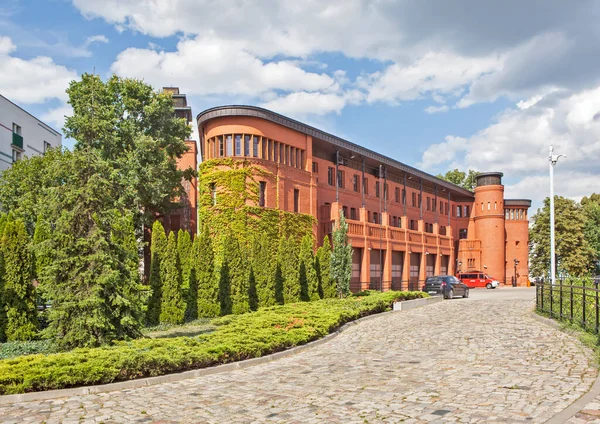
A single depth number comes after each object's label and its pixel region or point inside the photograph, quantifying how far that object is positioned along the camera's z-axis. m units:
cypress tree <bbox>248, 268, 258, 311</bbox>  27.50
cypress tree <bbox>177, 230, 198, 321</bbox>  24.91
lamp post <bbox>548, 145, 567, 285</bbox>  24.31
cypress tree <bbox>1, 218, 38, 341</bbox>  17.12
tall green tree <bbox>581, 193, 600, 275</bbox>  70.19
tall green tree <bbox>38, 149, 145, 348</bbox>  12.83
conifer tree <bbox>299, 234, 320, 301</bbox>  29.94
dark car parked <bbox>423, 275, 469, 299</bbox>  34.59
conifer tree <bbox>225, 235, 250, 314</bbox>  25.69
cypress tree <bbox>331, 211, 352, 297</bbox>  30.31
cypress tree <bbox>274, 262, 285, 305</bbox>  29.03
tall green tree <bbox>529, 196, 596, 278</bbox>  64.12
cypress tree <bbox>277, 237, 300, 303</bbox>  29.06
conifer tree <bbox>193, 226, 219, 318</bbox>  24.36
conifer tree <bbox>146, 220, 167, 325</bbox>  22.61
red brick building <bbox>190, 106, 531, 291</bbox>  34.03
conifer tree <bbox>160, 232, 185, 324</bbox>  22.67
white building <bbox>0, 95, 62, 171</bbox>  44.03
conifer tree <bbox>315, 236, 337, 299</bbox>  30.48
